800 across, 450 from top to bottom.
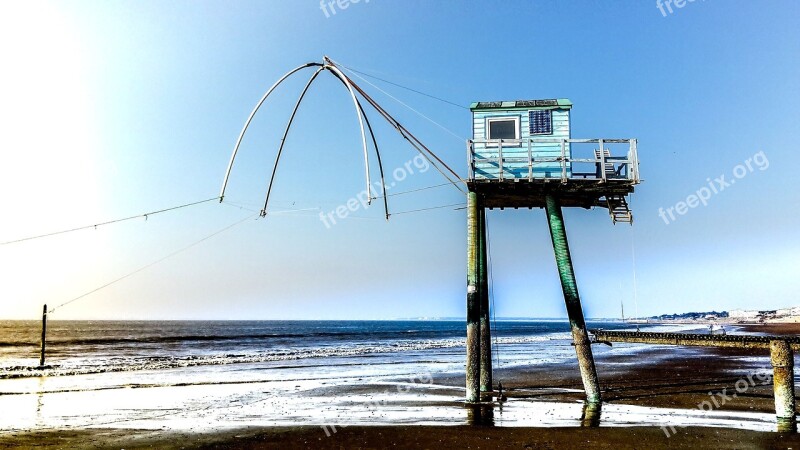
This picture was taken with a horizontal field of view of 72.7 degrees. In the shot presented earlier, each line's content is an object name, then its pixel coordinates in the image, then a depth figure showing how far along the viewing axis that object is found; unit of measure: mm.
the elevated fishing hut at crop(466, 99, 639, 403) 16766
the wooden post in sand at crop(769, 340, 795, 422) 14383
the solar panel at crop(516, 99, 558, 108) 18156
